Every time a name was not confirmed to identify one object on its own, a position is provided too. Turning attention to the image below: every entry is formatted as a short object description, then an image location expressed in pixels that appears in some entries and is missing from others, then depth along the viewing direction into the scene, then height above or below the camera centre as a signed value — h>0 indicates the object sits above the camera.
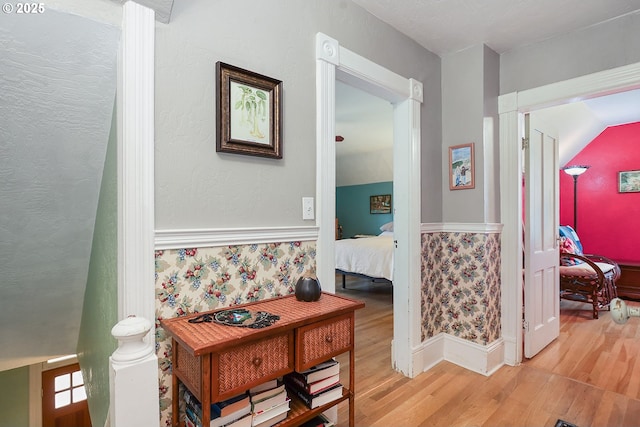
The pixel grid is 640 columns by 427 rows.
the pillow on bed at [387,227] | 6.51 -0.26
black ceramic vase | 1.59 -0.37
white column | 1.28 +0.20
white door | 2.75 -0.22
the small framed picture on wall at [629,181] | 4.74 +0.45
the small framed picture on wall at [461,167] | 2.58 +0.37
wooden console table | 1.12 -0.52
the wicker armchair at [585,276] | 3.78 -0.75
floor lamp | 4.90 +0.59
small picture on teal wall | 7.10 +0.23
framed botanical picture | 1.51 +0.49
